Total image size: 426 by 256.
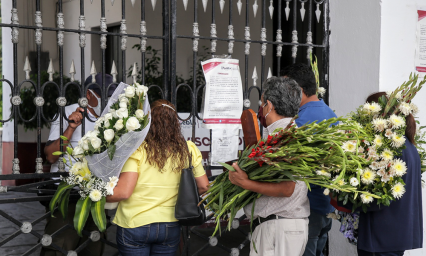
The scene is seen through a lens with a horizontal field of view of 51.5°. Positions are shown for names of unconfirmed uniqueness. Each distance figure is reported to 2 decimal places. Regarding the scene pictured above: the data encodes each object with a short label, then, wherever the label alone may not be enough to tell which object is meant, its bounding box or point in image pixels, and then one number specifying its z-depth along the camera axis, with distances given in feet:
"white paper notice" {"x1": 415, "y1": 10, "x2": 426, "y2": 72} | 12.58
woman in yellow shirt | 8.59
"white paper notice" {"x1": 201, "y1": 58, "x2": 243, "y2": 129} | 11.49
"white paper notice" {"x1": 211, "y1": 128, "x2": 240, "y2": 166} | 11.69
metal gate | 9.86
